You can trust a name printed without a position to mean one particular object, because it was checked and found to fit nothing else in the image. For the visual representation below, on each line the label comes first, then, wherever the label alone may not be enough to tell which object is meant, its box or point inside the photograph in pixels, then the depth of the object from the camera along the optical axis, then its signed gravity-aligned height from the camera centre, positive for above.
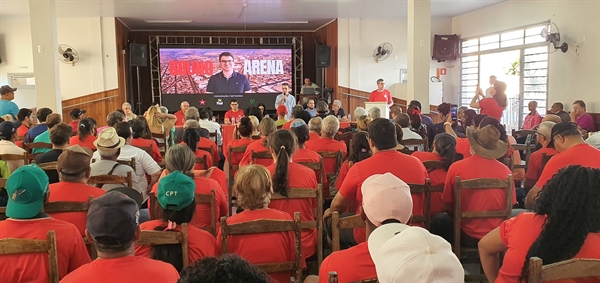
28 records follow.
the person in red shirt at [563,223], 1.94 -0.53
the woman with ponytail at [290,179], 3.22 -0.60
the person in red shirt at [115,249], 1.74 -0.56
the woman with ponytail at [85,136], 5.29 -0.45
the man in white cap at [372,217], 1.91 -0.51
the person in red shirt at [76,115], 7.11 -0.34
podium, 9.42 -0.30
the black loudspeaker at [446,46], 13.85 +1.21
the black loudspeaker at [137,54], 14.04 +1.10
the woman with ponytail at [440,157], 3.80 -0.55
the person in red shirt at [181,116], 10.02 -0.48
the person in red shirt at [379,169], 3.30 -0.54
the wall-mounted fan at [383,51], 14.04 +1.12
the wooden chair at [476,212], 3.19 -0.75
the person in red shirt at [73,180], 2.98 -0.53
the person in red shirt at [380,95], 11.67 -0.11
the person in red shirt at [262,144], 4.88 -0.52
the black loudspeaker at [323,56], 14.51 +1.02
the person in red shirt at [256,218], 2.46 -0.67
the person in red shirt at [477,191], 3.34 -0.69
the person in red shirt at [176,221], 2.31 -0.62
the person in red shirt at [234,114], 10.22 -0.47
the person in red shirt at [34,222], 2.26 -0.59
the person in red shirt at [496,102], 8.35 -0.22
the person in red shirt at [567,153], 3.56 -0.47
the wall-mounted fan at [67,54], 12.89 +1.02
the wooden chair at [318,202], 2.92 -0.68
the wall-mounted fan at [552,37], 9.44 +0.98
